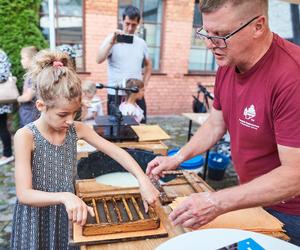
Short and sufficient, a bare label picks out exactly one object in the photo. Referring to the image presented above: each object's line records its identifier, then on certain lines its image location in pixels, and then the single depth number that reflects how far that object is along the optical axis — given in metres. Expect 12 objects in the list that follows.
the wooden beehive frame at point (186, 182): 1.39
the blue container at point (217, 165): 4.04
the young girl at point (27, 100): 3.54
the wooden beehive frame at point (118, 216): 1.08
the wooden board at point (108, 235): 1.06
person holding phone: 3.58
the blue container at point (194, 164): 3.22
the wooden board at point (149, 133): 2.39
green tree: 5.21
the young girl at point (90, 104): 3.31
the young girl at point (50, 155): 1.42
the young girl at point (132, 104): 3.23
